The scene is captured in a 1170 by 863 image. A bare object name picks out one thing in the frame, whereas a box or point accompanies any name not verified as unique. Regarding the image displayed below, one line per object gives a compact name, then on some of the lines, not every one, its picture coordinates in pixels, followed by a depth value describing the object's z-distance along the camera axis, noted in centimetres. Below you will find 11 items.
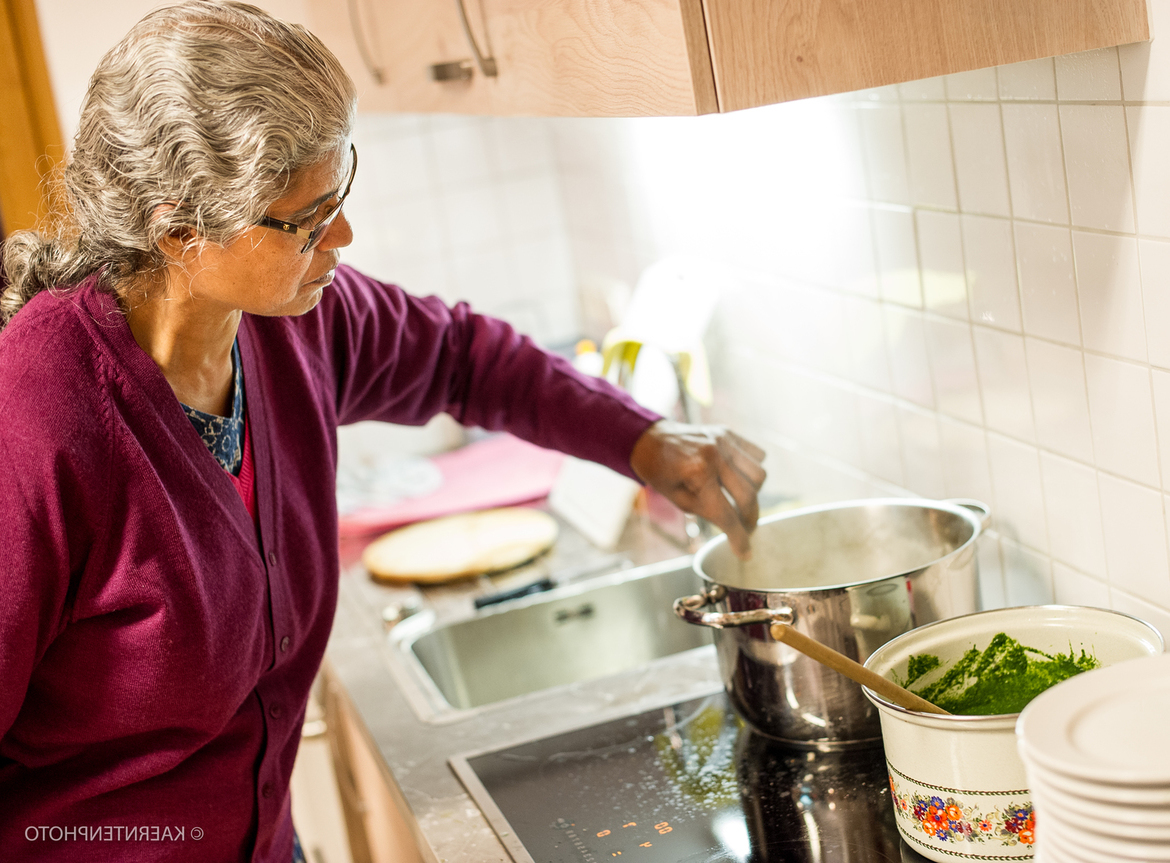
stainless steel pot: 106
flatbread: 188
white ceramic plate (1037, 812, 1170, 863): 63
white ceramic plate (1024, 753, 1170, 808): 61
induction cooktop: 102
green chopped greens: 96
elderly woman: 91
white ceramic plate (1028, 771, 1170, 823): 62
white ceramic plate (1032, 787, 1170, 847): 62
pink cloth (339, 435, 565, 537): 213
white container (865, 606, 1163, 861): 84
